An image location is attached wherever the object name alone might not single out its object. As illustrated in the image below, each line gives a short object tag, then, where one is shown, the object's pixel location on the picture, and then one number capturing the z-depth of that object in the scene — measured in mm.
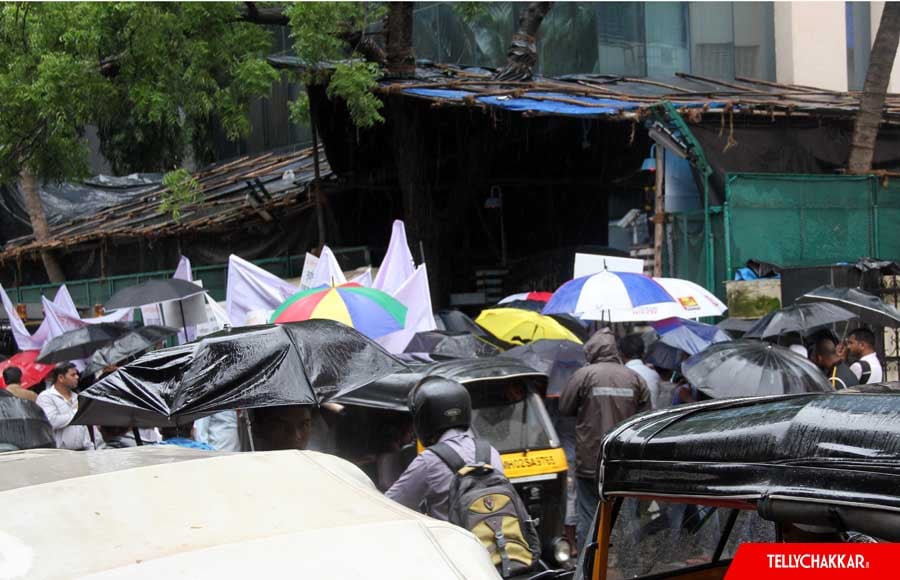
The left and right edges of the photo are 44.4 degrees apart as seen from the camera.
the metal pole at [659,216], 14156
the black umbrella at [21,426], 7105
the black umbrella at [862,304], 9586
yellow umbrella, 11383
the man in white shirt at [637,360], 9273
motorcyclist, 5113
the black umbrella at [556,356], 9984
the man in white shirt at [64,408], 9523
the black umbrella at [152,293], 12352
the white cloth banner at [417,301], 10938
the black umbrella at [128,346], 11359
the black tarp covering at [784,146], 13773
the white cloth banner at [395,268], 11789
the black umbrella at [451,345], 10250
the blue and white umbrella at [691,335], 10523
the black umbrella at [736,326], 12156
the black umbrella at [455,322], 12344
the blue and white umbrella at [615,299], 10320
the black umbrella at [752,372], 7379
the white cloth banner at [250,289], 12750
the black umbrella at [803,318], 9666
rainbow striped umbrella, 8992
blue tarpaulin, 13016
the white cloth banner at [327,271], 12148
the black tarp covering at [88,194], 24609
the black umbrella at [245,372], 6703
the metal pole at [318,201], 16469
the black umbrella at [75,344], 12711
